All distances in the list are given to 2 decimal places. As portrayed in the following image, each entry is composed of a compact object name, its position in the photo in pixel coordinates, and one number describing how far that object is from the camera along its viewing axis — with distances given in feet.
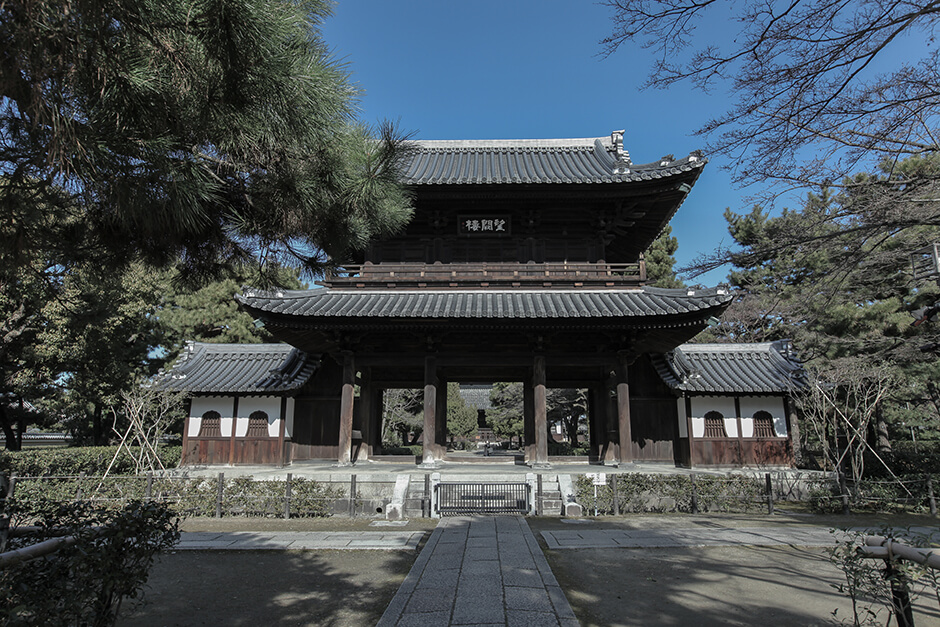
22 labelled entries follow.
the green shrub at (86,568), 9.05
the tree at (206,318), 82.12
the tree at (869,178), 15.37
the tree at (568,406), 94.43
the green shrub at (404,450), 64.87
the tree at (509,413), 109.40
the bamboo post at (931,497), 34.16
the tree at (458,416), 106.42
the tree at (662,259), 89.86
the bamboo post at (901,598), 10.98
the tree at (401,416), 98.68
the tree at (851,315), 28.55
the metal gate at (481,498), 33.27
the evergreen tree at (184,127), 8.05
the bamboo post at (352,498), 33.82
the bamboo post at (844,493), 33.63
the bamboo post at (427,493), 33.47
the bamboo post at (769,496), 33.17
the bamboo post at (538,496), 33.78
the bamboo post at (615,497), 33.39
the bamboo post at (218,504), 33.42
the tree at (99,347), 60.80
